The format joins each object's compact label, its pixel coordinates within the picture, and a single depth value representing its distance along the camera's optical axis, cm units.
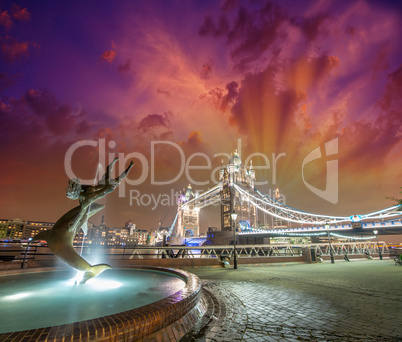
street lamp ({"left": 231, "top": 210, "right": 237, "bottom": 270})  1322
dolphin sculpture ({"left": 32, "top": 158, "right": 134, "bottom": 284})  572
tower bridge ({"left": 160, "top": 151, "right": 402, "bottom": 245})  4597
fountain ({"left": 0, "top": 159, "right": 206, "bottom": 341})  248
